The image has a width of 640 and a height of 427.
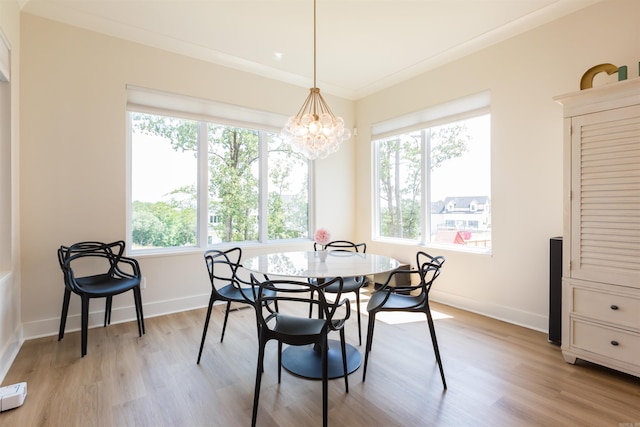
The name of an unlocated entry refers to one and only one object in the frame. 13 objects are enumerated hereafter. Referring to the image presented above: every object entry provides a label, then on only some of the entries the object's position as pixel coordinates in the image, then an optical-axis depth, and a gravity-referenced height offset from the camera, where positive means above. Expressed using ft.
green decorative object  7.42 +3.22
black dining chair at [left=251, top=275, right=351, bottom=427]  5.56 -2.20
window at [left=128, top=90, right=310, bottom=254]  11.46 +1.21
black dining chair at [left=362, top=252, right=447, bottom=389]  7.04 -2.11
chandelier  9.32 +2.36
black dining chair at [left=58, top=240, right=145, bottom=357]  8.31 -1.92
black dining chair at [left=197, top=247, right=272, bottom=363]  7.74 -2.12
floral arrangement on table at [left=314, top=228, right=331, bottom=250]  8.75 -0.68
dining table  7.02 -1.30
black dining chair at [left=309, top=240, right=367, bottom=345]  8.35 -2.05
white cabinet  6.89 -0.33
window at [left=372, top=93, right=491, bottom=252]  11.76 +1.47
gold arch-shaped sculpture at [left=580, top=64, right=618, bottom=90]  7.91 +3.47
